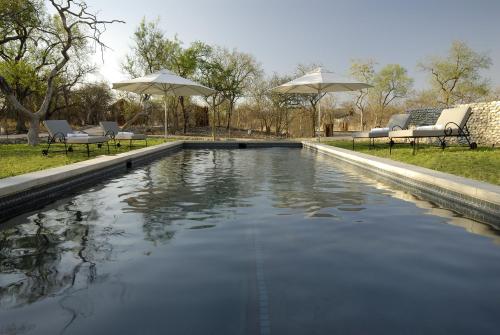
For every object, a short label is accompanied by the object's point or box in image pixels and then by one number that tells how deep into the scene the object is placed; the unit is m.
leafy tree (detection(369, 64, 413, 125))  41.84
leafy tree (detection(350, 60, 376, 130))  39.91
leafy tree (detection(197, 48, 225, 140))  31.53
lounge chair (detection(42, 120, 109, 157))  9.82
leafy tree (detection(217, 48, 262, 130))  32.38
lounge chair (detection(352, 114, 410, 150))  12.11
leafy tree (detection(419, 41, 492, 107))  37.91
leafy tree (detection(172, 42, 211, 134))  29.75
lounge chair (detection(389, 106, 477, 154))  9.90
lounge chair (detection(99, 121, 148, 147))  13.23
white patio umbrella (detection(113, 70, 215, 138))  14.91
